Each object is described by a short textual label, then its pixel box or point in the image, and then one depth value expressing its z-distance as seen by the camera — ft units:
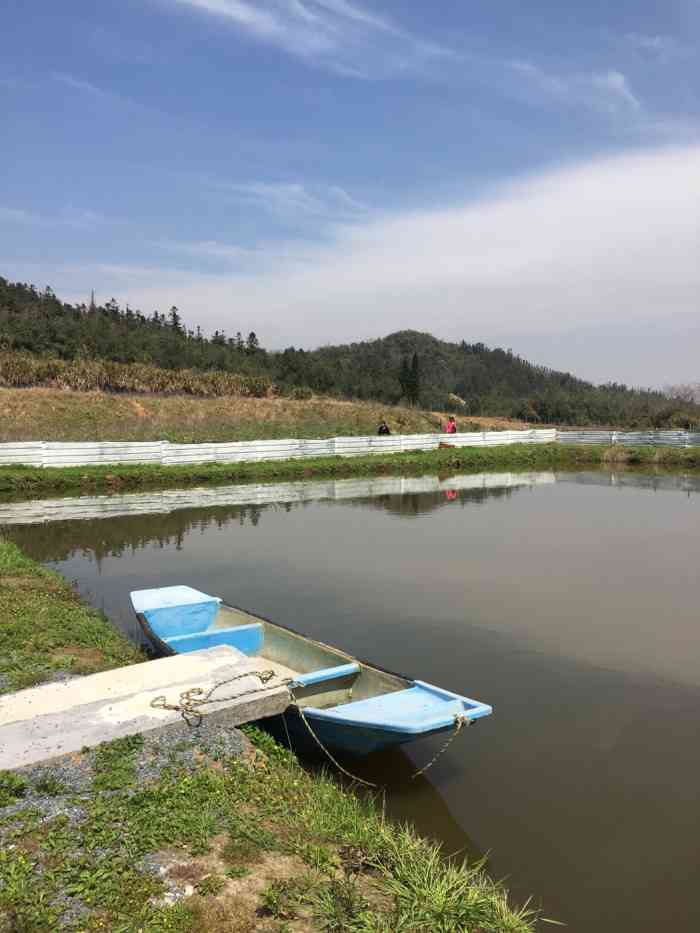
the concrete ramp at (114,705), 18.45
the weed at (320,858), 14.12
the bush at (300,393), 157.58
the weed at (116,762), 16.71
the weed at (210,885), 13.12
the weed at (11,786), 15.99
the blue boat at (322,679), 18.65
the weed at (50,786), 16.28
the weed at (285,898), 12.71
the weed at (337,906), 12.38
